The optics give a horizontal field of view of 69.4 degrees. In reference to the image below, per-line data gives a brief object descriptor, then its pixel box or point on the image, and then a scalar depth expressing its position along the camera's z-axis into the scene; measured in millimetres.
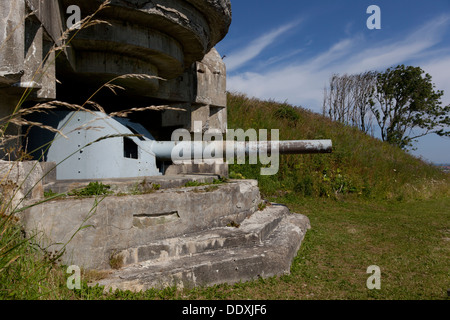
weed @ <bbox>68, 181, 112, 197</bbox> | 2791
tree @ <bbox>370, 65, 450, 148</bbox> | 18828
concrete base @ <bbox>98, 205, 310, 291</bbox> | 2568
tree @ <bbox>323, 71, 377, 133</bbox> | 21828
